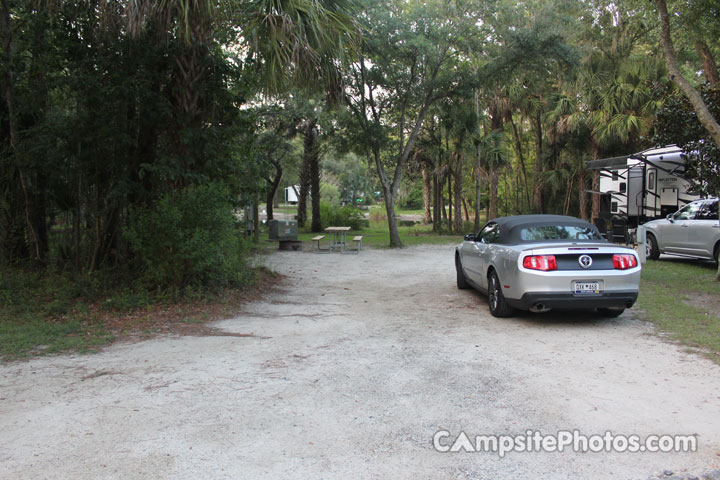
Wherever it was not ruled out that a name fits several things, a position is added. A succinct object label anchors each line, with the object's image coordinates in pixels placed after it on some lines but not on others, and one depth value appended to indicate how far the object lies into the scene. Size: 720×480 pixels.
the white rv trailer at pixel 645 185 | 16.45
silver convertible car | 6.87
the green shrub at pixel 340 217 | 32.00
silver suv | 12.37
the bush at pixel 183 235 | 8.25
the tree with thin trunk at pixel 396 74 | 17.14
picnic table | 18.34
